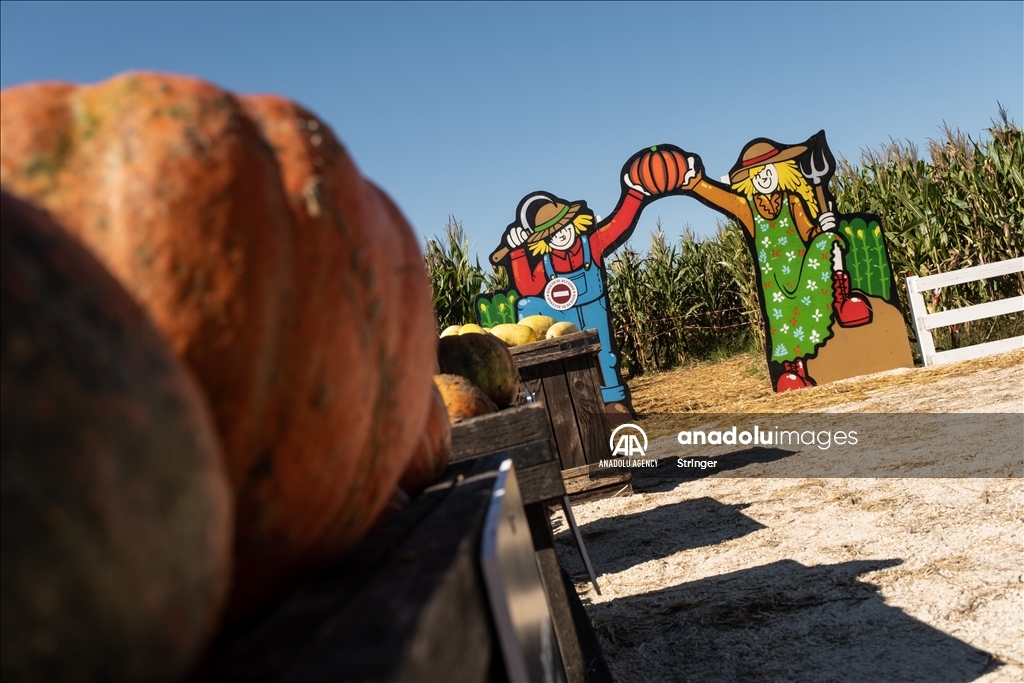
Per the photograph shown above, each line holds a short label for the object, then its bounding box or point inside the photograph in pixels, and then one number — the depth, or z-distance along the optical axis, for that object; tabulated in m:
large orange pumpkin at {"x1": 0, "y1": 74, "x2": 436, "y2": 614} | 0.68
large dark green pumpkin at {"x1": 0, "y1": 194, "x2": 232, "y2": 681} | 0.44
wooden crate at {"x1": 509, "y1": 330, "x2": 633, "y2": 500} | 6.39
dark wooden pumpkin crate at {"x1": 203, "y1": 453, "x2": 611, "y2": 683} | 0.51
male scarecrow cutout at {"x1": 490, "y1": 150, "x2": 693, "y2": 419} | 10.79
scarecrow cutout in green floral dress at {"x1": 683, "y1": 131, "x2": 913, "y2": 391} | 10.55
